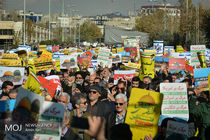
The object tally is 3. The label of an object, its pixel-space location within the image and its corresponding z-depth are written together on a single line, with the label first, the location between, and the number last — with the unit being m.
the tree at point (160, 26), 45.77
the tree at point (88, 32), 96.16
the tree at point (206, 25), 35.41
